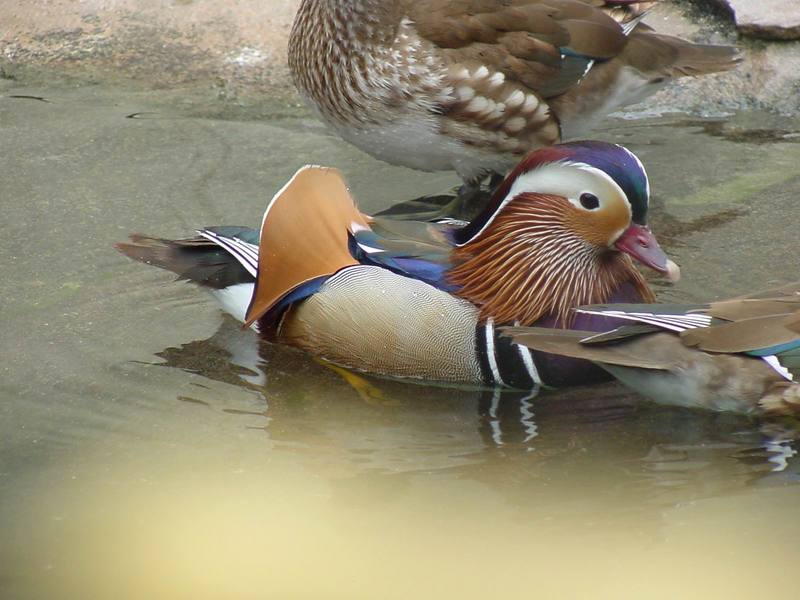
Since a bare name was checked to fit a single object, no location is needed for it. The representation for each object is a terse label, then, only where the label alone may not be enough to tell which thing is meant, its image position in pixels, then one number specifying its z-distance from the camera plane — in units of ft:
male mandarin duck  24.09
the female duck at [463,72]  29.86
